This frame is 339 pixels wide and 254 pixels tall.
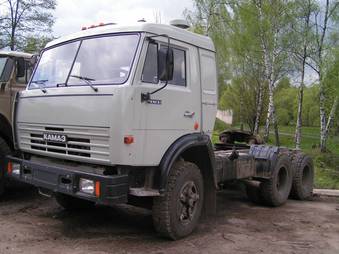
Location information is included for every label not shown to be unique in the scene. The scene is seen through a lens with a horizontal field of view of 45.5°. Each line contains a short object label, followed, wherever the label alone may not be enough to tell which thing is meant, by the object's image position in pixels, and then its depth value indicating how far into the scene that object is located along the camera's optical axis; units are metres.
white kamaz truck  4.62
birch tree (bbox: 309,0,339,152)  19.59
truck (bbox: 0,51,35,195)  6.76
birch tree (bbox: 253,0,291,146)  20.62
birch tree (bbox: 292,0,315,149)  20.16
